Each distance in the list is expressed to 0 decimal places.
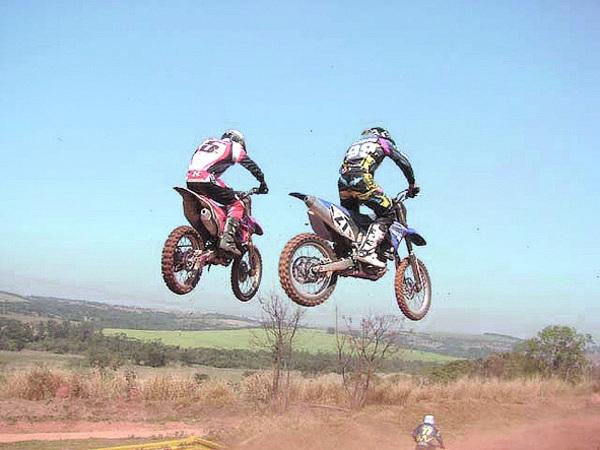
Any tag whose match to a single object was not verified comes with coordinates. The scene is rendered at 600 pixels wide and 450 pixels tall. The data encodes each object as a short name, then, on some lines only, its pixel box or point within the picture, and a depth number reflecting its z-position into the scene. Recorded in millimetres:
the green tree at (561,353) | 44750
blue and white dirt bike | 7484
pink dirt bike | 6883
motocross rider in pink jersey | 7238
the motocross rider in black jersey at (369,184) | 8172
